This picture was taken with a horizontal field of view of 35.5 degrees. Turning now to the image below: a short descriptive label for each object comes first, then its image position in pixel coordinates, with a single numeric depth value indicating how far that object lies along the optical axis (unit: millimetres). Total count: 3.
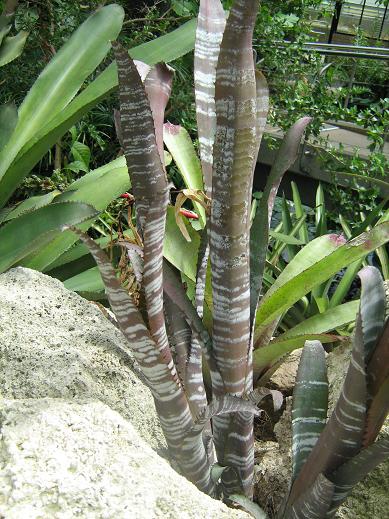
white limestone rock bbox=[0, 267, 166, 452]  901
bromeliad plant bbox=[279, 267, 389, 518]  780
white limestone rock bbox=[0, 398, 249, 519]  610
